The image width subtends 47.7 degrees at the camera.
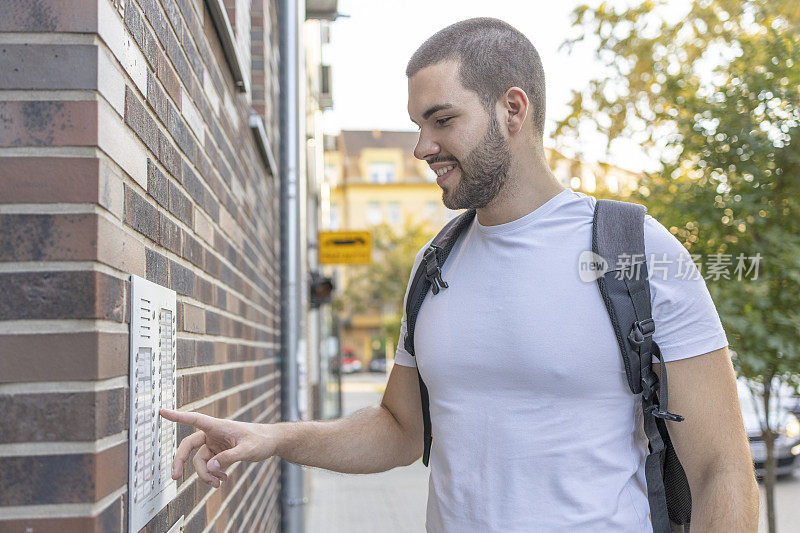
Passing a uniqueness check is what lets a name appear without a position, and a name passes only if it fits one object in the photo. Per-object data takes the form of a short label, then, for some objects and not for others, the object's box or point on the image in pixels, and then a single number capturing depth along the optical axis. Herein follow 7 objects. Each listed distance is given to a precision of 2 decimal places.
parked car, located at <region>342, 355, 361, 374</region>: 56.97
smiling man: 1.92
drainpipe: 5.49
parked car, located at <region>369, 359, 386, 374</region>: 59.41
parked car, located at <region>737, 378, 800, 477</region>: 10.52
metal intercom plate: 1.45
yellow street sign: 10.98
